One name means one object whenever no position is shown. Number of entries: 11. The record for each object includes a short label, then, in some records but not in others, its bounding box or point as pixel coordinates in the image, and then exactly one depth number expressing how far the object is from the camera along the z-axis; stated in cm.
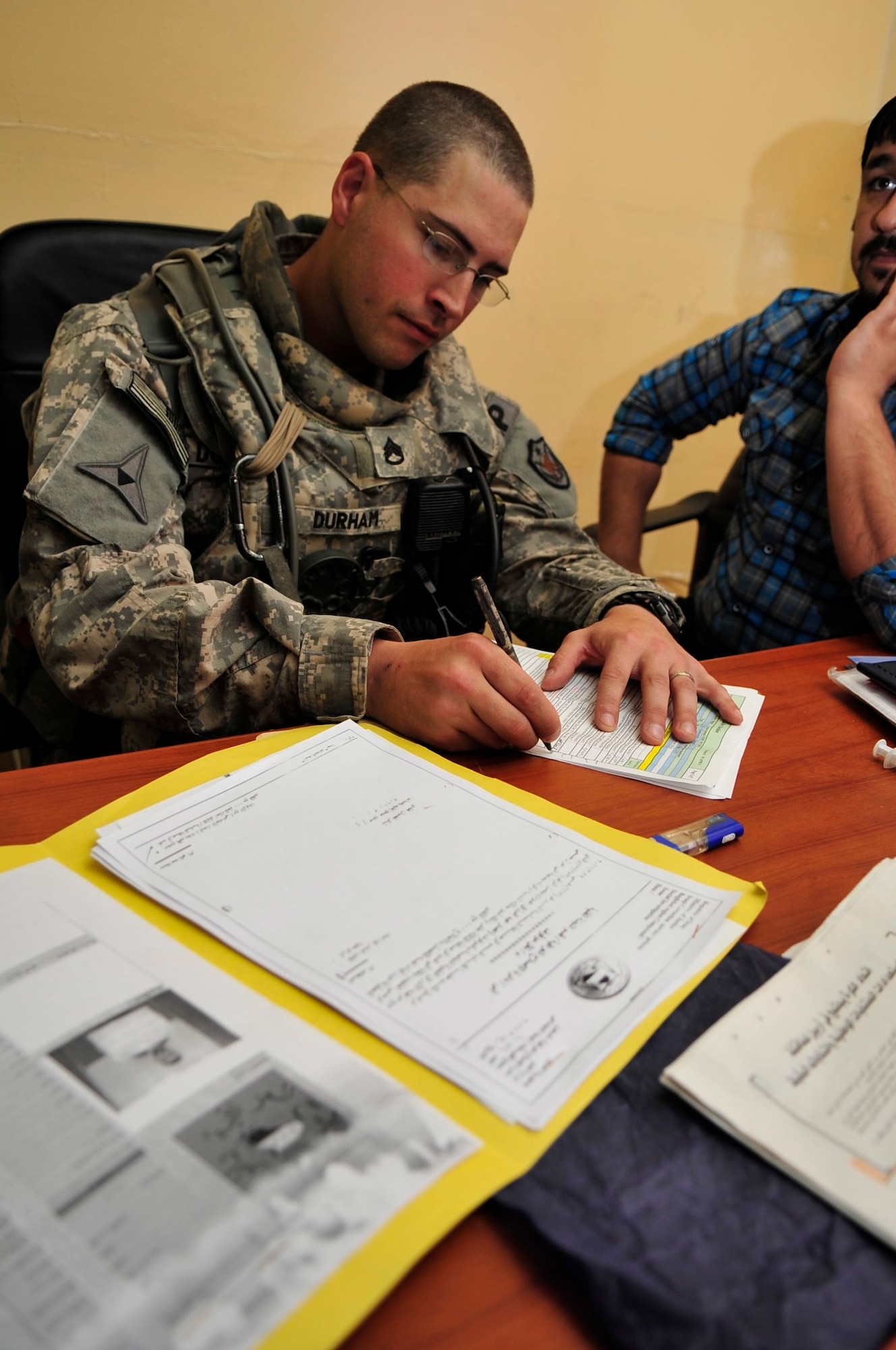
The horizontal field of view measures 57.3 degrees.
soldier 73
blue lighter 57
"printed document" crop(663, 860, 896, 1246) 33
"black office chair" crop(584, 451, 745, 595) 159
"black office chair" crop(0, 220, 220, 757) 97
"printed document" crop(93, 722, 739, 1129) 39
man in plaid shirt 117
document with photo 27
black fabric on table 28
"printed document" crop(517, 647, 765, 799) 67
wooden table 29
